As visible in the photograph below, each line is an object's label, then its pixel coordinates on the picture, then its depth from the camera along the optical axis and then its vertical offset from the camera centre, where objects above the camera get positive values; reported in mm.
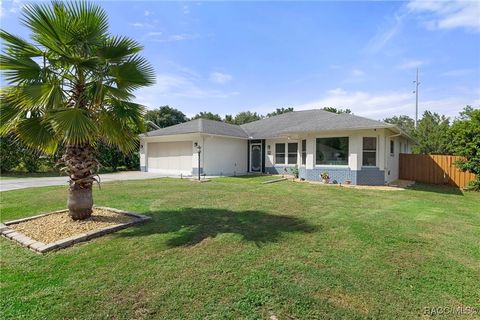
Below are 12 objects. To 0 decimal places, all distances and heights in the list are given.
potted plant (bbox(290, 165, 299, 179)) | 17031 -596
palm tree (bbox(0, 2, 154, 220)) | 5059 +1533
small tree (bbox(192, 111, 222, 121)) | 47294 +8162
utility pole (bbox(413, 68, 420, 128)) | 37062 +9488
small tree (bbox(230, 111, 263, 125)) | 52781 +8912
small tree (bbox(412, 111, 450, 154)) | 29422 +3050
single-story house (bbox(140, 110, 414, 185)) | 13719 +897
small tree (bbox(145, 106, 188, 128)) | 43438 +7363
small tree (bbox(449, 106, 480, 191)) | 12844 +1007
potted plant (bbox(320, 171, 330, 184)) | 14586 -805
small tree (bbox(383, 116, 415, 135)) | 52941 +8724
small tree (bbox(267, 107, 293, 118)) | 46369 +9042
